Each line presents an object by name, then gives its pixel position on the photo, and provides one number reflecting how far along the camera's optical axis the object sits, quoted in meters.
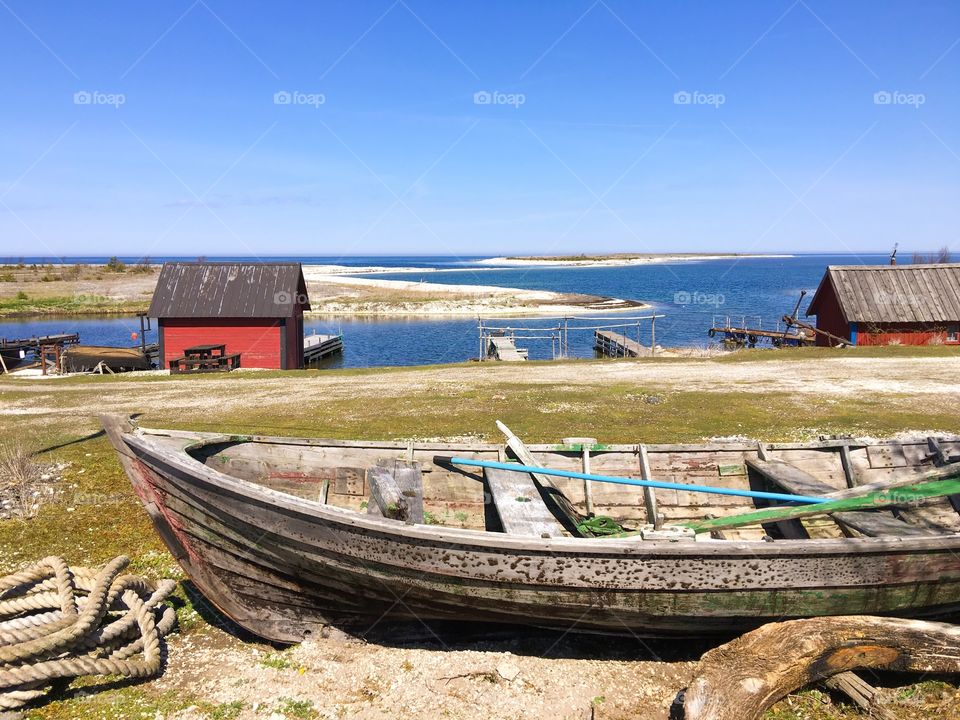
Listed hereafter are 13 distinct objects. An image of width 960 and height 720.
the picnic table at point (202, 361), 27.50
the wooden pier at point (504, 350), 37.15
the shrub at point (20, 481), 10.09
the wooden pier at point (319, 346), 40.72
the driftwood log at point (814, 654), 5.24
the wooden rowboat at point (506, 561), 5.80
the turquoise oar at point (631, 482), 6.48
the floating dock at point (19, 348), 34.69
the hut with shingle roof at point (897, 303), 30.53
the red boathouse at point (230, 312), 29.70
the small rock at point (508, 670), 6.37
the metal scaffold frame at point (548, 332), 40.78
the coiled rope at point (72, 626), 5.72
